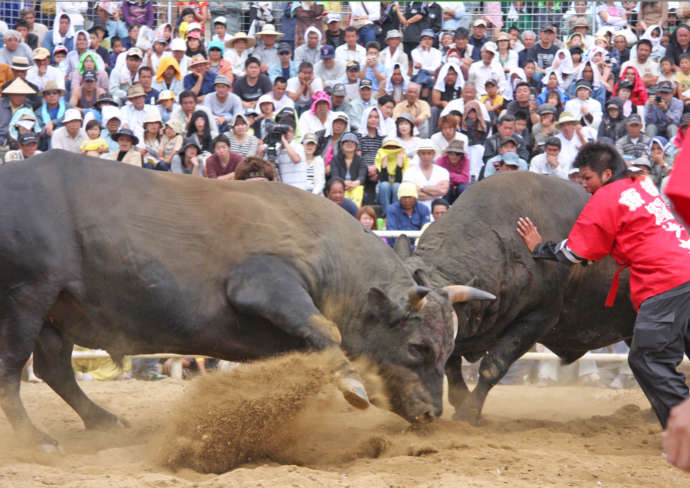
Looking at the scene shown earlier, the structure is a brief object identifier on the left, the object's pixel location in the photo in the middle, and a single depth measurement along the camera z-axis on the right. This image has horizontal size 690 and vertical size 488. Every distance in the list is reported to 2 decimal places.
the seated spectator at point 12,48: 14.17
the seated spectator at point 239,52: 15.18
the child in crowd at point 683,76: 14.70
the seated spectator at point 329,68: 14.67
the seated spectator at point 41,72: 13.91
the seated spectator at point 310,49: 15.18
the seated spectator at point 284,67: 14.76
